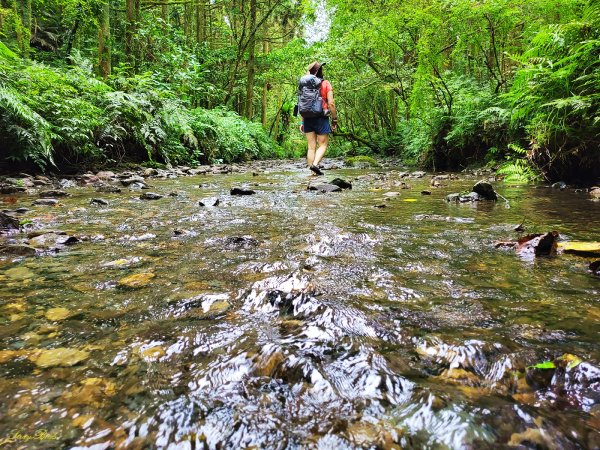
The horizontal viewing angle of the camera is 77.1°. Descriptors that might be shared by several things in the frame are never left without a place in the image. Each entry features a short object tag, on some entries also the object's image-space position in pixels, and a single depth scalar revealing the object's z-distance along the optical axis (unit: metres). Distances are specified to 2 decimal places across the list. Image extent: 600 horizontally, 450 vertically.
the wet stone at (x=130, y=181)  6.63
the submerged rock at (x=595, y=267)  1.89
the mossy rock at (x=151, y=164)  9.53
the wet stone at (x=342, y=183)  6.29
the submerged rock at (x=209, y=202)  4.46
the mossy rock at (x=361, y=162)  13.56
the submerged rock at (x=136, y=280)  1.88
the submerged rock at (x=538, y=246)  2.23
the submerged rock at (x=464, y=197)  4.54
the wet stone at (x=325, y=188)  5.95
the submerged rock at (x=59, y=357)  1.20
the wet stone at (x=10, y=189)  5.28
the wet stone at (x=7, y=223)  3.01
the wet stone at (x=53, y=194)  5.01
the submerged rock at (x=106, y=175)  7.23
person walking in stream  9.00
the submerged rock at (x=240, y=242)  2.58
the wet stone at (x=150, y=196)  4.99
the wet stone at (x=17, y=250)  2.38
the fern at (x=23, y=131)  5.71
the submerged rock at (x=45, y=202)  4.36
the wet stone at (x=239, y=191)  5.52
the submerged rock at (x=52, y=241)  2.53
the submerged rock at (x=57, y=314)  1.51
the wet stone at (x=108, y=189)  5.76
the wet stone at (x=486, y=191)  4.56
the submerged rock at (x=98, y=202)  4.46
